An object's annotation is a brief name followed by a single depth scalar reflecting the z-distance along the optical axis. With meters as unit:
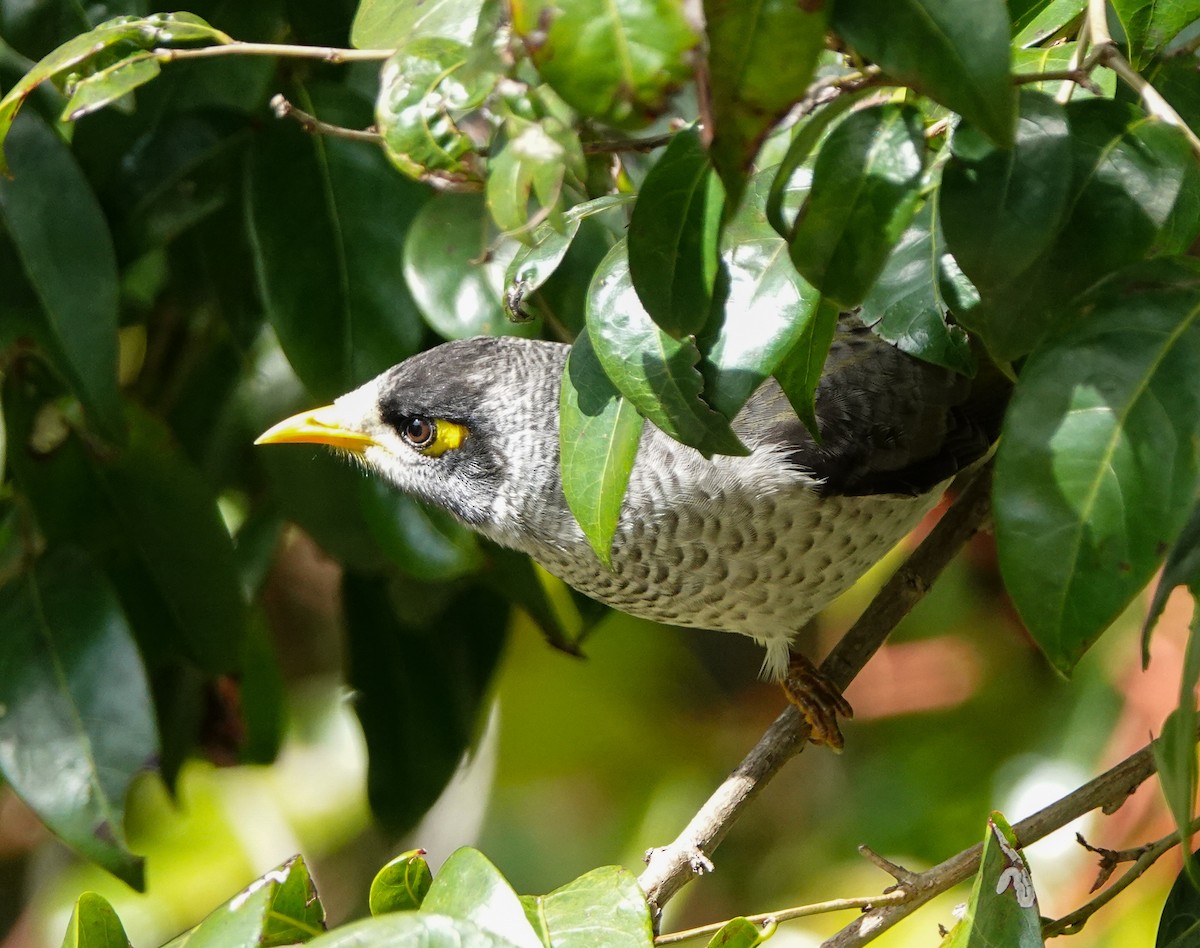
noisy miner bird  3.74
